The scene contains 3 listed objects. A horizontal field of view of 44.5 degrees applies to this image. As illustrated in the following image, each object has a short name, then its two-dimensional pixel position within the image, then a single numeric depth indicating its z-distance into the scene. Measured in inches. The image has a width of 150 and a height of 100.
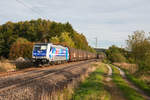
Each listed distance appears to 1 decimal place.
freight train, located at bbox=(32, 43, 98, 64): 908.0
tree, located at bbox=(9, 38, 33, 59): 1521.3
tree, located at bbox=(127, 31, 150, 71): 850.1
